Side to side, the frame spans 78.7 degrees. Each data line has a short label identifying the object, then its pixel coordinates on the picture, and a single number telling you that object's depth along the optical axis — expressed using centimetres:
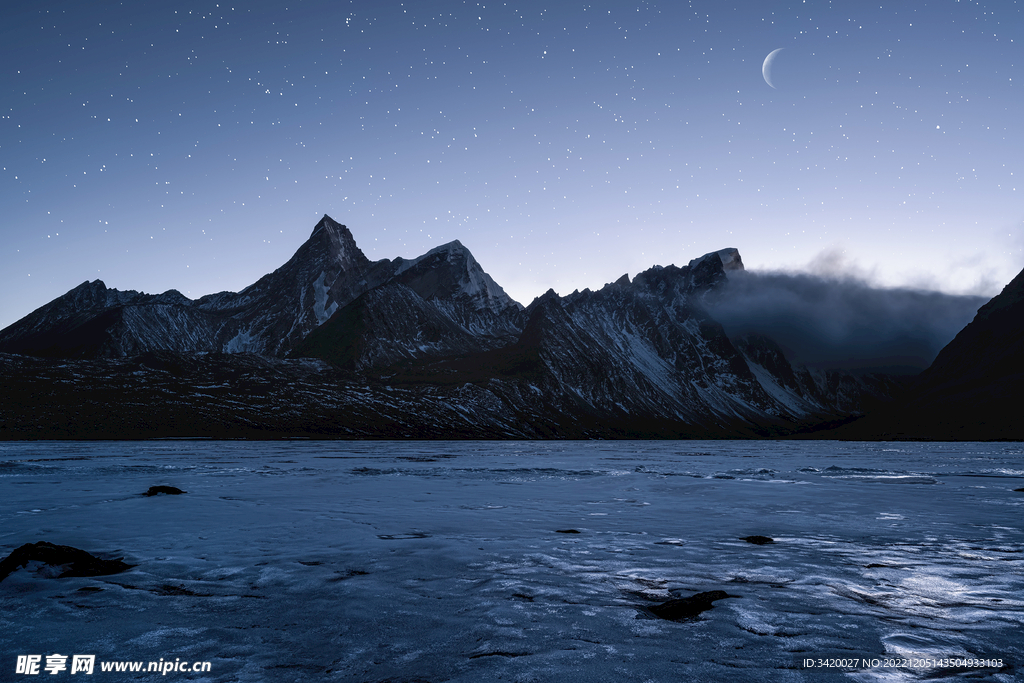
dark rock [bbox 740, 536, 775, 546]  2080
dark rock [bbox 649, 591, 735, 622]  1203
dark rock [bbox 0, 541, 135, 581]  1528
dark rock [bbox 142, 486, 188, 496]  3616
